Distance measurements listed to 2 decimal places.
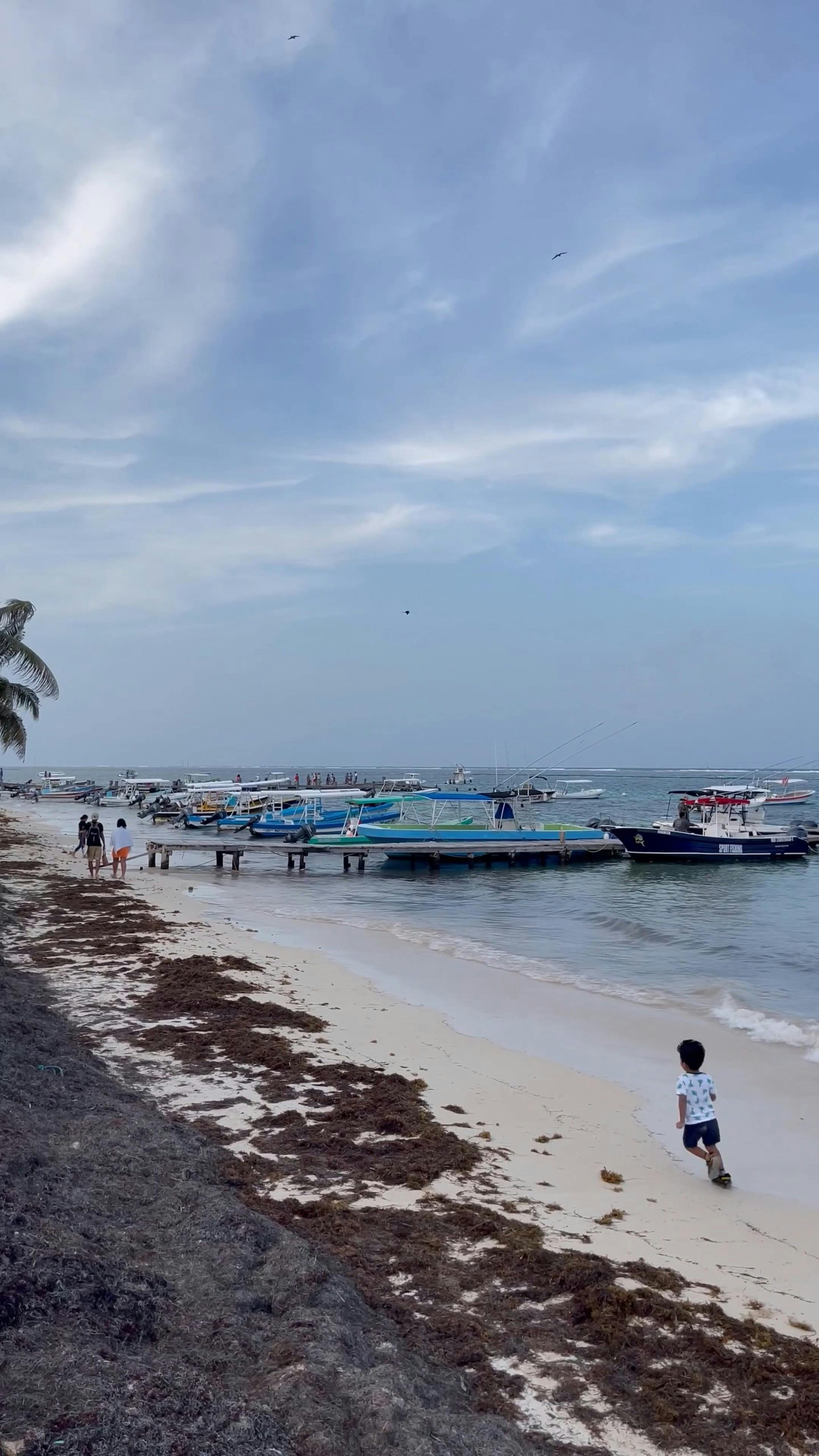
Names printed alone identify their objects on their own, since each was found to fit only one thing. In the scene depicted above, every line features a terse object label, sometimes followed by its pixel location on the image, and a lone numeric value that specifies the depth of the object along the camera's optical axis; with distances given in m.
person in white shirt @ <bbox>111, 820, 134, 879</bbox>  27.95
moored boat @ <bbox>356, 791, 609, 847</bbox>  40.50
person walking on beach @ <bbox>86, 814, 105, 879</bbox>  28.97
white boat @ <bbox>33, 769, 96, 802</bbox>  95.12
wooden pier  37.75
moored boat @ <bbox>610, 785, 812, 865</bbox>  41.59
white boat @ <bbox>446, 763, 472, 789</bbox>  93.44
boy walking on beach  8.04
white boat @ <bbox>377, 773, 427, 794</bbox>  86.19
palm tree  26.53
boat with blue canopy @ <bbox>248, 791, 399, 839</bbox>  49.47
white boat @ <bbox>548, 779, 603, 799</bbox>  109.69
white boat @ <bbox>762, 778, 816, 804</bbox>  84.56
